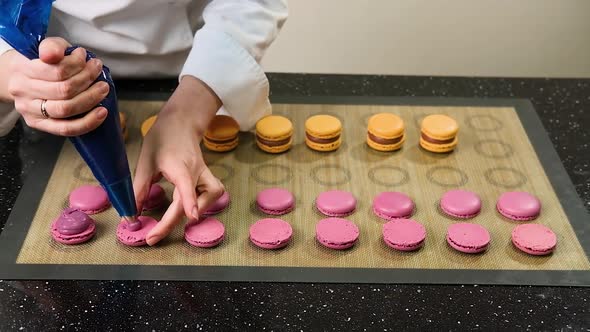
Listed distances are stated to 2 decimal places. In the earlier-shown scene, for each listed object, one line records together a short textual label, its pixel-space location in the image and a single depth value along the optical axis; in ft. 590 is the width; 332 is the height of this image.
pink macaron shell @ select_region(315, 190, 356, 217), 2.65
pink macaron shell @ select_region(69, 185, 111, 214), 2.63
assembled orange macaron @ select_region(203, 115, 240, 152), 2.99
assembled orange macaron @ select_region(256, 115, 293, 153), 2.99
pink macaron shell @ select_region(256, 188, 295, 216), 2.65
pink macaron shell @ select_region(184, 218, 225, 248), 2.47
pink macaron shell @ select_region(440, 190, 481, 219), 2.66
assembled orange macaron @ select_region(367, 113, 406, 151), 3.02
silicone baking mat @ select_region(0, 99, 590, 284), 2.39
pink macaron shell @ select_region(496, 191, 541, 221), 2.66
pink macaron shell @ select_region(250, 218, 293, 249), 2.47
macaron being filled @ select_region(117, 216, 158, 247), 2.47
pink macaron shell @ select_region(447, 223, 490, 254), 2.48
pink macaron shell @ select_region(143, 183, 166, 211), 2.69
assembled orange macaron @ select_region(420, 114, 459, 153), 3.01
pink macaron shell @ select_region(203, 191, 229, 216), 2.66
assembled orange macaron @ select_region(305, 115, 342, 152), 3.00
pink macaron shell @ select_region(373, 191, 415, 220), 2.64
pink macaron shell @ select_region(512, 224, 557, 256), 2.48
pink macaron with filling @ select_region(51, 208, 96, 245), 2.47
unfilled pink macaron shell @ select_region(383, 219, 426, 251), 2.48
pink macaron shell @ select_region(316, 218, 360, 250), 2.48
